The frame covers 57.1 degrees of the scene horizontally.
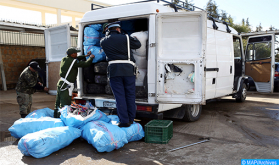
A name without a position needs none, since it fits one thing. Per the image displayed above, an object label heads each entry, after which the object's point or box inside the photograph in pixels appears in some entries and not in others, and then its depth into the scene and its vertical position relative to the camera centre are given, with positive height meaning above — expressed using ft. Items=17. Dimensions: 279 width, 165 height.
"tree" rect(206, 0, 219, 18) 83.49 +20.97
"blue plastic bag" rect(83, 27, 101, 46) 17.95 +2.45
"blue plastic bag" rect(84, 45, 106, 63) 17.75 +1.25
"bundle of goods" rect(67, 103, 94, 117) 14.99 -2.32
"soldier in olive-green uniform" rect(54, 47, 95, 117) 17.25 -0.19
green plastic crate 13.96 -3.40
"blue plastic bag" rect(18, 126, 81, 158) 11.88 -3.36
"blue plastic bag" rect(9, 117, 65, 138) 14.33 -3.04
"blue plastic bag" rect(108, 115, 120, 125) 15.43 -2.96
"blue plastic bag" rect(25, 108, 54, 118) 15.58 -2.66
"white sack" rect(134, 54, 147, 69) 16.48 +0.60
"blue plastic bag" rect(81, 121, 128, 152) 12.47 -3.25
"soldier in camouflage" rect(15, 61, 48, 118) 18.15 -1.04
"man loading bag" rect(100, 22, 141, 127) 14.61 -0.06
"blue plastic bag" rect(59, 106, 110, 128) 14.11 -2.65
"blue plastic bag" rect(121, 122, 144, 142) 13.94 -3.39
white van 14.84 +0.86
